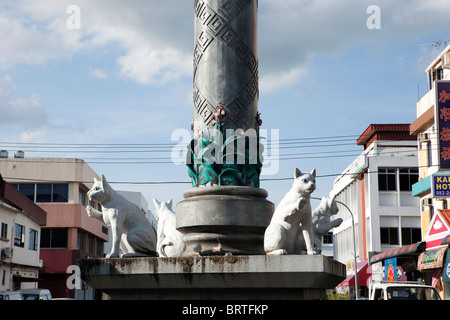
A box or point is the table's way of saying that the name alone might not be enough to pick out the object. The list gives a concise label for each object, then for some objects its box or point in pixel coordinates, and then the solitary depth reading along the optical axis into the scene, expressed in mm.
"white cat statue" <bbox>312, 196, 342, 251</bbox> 9828
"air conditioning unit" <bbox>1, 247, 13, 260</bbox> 36969
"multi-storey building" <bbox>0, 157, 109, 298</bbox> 47875
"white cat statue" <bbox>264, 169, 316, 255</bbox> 8844
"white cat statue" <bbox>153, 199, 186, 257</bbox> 10102
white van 18828
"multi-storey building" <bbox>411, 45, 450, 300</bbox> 27359
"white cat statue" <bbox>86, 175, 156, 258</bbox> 9898
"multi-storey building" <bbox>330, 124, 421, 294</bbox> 48281
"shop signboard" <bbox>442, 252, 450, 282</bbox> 28769
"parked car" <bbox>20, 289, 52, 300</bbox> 26688
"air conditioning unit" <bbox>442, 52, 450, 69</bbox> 31936
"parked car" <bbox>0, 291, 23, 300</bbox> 23594
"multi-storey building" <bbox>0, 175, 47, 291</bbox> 37125
